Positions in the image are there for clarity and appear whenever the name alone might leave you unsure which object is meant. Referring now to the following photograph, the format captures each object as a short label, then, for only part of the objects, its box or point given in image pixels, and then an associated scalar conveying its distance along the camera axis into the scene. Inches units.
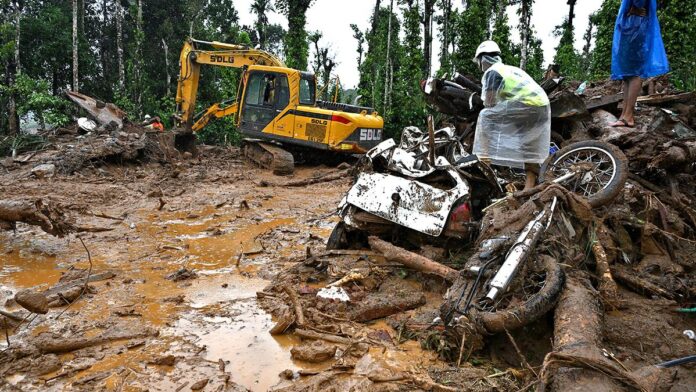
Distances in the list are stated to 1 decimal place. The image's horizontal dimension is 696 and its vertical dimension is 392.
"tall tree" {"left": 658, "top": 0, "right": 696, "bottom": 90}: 496.9
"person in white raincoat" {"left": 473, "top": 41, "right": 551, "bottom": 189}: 193.3
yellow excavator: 472.1
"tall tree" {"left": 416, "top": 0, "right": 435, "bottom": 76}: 1011.3
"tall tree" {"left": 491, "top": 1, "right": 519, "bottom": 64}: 762.2
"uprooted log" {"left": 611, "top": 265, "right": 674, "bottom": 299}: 143.4
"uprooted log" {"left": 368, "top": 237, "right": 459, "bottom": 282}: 160.9
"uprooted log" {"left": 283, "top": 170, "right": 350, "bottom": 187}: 428.8
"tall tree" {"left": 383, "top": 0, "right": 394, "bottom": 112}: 818.1
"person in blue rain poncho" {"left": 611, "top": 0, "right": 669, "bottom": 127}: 204.8
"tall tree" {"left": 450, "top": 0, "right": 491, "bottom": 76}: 797.8
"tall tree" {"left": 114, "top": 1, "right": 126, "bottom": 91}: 827.4
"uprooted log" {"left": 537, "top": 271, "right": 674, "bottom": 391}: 89.3
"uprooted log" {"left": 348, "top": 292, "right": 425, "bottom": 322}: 150.9
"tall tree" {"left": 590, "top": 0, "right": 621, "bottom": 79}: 590.2
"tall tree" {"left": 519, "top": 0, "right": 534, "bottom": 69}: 654.5
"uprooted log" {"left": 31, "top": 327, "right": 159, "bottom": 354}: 128.3
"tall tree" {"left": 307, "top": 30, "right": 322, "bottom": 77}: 1144.7
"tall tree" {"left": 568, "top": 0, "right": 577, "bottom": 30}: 1104.8
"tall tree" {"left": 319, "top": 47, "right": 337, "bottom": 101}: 1192.8
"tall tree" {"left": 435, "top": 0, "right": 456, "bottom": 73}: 1015.1
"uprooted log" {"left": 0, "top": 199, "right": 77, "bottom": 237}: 209.9
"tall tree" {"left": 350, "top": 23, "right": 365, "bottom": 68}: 1332.7
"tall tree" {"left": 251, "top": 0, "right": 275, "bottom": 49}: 1189.7
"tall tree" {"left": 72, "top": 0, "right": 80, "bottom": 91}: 768.3
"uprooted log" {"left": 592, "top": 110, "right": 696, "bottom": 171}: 191.3
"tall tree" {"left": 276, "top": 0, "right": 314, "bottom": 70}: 833.5
